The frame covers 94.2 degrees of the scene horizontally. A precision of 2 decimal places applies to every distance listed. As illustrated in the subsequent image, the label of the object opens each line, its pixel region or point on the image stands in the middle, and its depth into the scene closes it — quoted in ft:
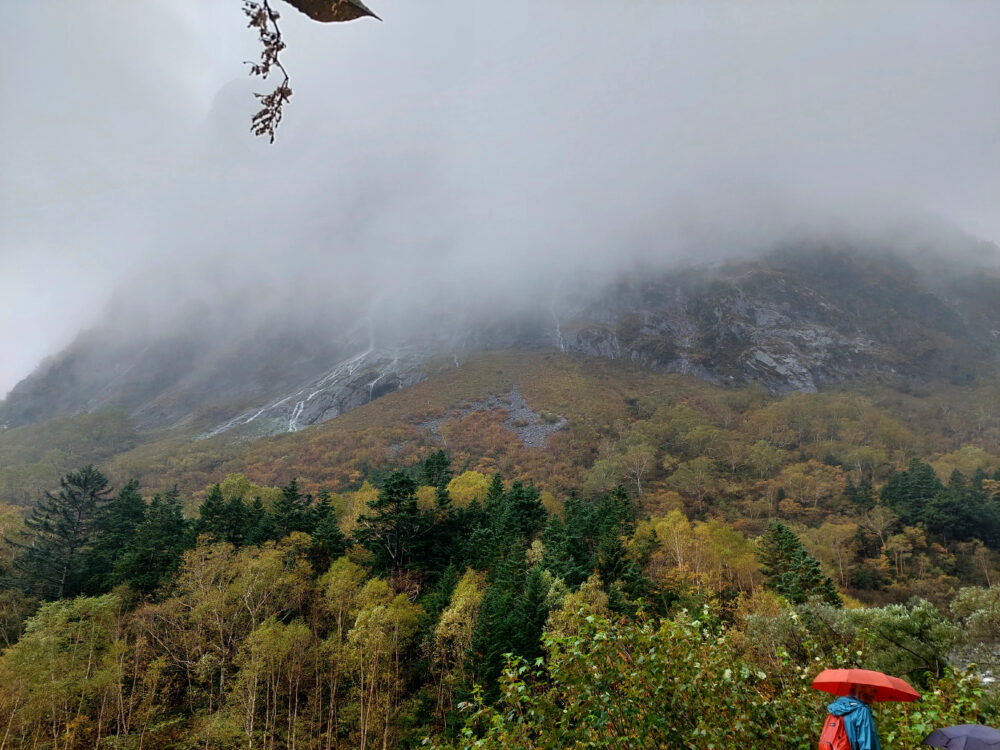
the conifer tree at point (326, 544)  145.18
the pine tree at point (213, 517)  148.66
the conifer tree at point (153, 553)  136.26
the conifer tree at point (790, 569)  122.93
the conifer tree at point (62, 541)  144.25
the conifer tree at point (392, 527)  152.56
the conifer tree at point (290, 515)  156.04
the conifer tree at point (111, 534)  146.20
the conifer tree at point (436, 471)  218.79
